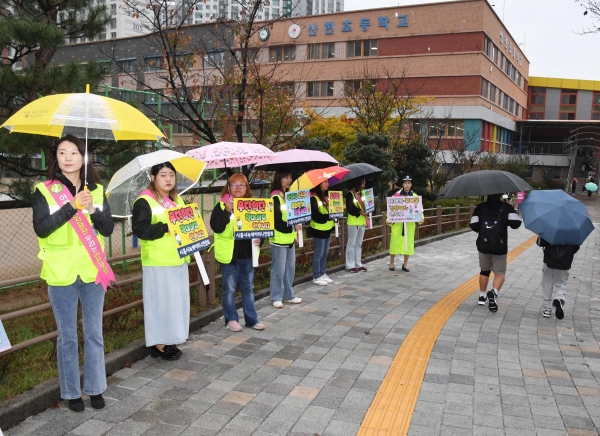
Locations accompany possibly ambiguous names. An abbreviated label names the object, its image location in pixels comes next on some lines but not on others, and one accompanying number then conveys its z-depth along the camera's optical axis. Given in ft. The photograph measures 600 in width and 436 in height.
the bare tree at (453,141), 90.84
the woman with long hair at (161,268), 15.28
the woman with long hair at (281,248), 22.43
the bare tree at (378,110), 62.80
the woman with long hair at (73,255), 11.92
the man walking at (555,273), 22.53
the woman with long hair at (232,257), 18.75
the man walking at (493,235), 23.66
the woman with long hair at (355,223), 31.24
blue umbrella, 21.76
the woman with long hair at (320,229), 27.48
